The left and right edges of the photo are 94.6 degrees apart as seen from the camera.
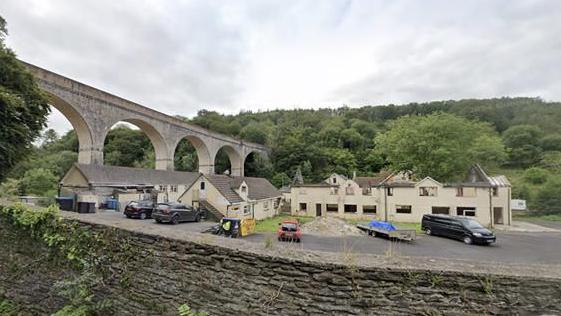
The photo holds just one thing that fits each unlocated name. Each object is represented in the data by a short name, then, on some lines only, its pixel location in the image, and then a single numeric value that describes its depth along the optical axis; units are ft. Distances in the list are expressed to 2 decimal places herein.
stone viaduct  61.87
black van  44.34
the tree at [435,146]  86.28
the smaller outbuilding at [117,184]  60.70
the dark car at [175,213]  49.78
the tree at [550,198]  84.16
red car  44.52
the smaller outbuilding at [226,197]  62.03
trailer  45.80
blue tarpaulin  48.20
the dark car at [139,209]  52.23
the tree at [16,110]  29.96
